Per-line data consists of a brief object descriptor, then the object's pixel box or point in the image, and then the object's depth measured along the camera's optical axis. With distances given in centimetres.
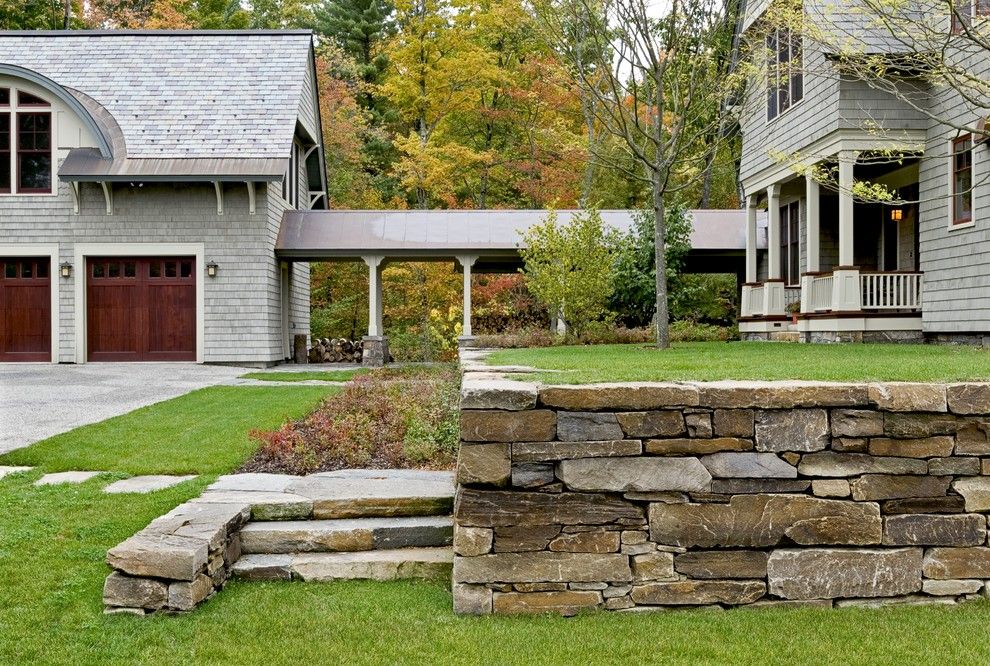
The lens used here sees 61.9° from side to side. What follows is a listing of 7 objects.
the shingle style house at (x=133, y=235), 1673
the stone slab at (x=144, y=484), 568
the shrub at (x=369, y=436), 651
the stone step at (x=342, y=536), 468
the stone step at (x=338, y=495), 497
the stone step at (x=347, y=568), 448
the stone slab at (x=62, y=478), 587
